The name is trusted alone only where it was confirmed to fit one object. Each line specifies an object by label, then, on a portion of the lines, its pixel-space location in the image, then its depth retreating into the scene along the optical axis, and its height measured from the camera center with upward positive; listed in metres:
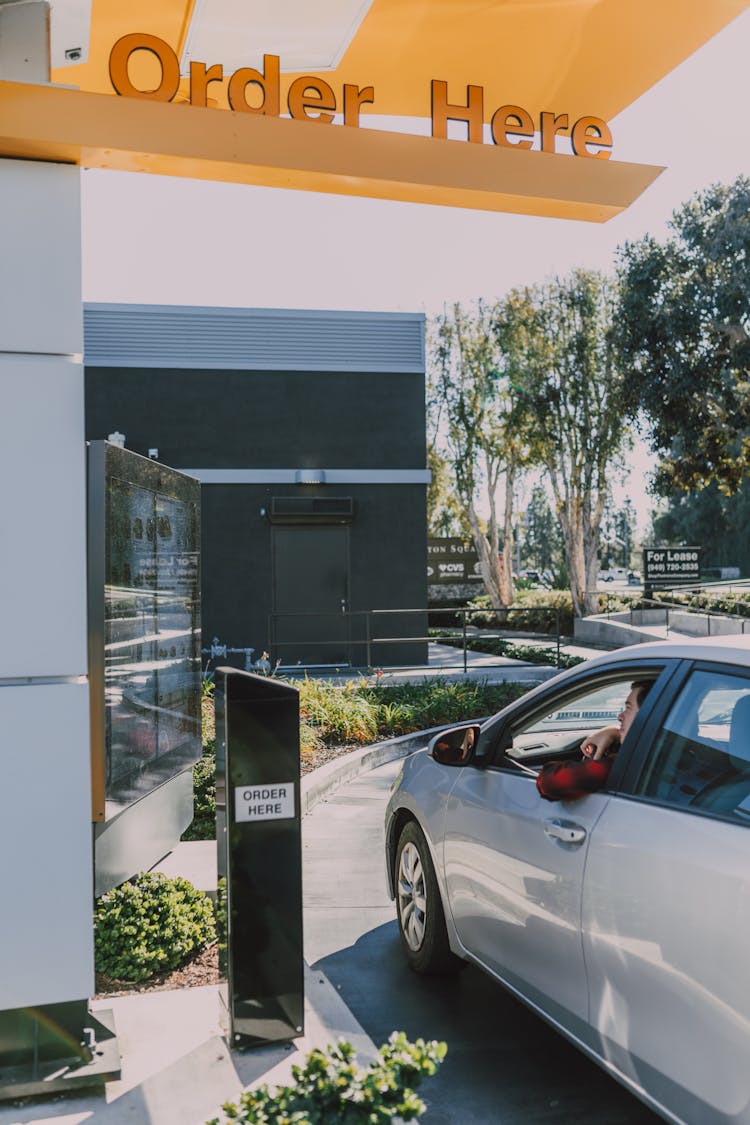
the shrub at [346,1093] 2.43 -1.20
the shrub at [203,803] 7.99 -1.75
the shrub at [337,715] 12.21 -1.57
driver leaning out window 3.70 -0.71
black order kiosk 4.02 -1.05
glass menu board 4.52 -0.20
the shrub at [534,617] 32.28 -1.24
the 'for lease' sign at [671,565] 27.73 +0.29
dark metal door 21.53 +0.24
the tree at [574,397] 32.81 +5.66
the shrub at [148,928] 4.98 -1.68
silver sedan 2.95 -1.00
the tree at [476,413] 36.66 +5.86
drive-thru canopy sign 4.36 +2.30
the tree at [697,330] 22.72 +5.38
